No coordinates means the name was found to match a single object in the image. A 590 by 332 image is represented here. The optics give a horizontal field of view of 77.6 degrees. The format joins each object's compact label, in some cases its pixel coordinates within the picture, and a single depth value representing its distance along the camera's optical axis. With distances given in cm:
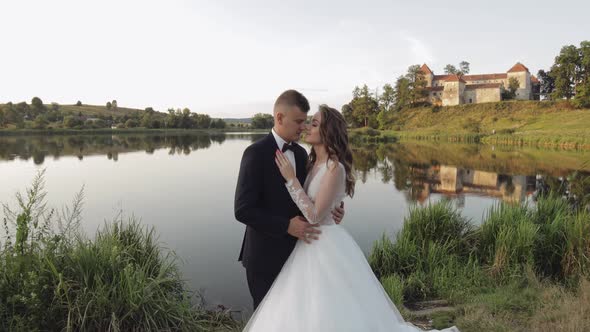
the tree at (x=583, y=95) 5769
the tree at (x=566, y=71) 6275
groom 257
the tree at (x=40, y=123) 7288
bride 256
